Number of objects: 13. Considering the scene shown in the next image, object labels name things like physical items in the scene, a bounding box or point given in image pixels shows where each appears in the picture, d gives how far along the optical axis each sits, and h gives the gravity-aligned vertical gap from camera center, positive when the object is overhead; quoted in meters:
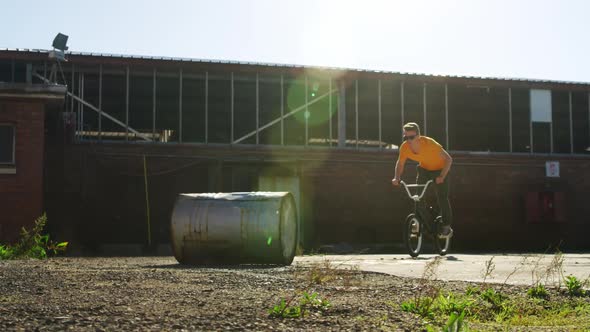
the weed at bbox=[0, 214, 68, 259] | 12.38 -1.07
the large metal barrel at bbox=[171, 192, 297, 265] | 9.57 -0.56
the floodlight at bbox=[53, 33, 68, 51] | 19.86 +3.71
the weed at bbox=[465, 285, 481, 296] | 4.68 -0.67
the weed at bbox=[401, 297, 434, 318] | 3.96 -0.65
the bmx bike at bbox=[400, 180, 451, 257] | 10.72 -0.59
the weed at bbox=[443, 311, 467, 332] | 3.11 -0.58
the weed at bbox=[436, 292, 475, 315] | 4.06 -0.65
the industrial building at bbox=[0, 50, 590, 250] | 22.00 +1.22
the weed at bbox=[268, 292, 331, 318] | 3.79 -0.64
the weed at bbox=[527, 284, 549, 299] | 4.90 -0.70
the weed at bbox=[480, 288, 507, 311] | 4.36 -0.67
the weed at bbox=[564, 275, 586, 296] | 4.99 -0.68
